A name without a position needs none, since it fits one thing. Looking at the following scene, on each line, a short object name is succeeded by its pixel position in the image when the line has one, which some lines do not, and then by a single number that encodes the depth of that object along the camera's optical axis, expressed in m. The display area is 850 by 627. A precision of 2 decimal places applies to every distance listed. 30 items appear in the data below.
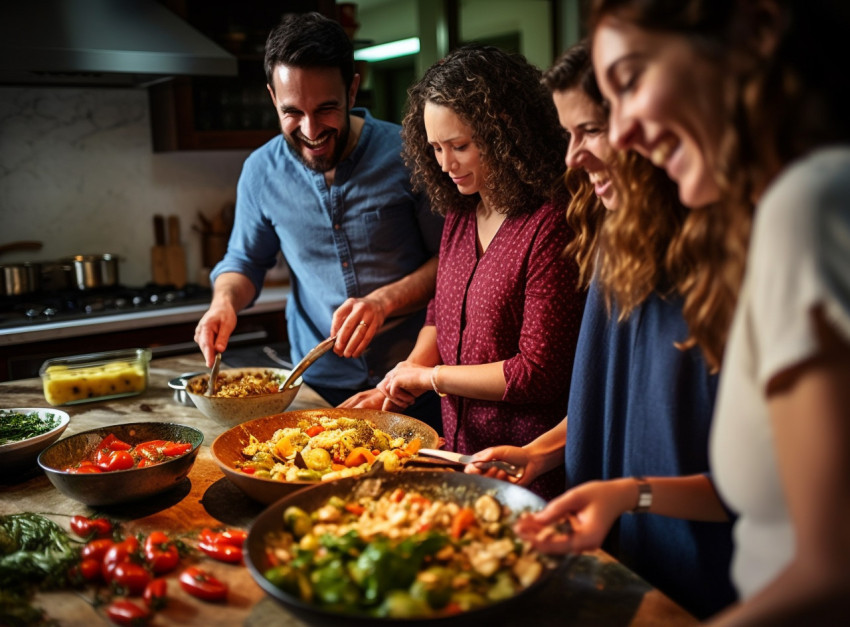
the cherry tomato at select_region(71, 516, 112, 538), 1.41
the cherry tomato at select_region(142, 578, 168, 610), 1.16
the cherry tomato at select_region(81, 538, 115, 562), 1.29
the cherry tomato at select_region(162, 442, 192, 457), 1.65
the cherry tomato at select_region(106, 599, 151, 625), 1.12
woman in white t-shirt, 0.70
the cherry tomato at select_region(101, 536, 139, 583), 1.24
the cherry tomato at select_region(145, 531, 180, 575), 1.26
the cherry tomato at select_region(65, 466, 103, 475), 1.50
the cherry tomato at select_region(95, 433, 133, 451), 1.70
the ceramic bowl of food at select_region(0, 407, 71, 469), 1.70
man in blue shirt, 2.37
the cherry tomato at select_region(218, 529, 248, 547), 1.33
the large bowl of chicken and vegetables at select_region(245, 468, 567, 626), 1.00
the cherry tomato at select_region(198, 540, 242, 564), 1.29
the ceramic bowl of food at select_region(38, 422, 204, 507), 1.47
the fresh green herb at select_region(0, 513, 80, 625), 1.16
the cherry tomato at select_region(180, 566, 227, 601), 1.18
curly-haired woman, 1.83
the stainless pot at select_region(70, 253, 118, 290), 4.18
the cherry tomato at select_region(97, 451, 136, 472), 1.55
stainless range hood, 3.44
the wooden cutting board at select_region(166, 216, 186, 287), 4.51
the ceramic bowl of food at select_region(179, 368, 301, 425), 1.96
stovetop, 3.66
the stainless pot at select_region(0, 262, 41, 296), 3.96
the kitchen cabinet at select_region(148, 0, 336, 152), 4.18
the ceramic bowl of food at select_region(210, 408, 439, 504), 1.46
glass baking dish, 2.26
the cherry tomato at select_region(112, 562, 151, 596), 1.20
